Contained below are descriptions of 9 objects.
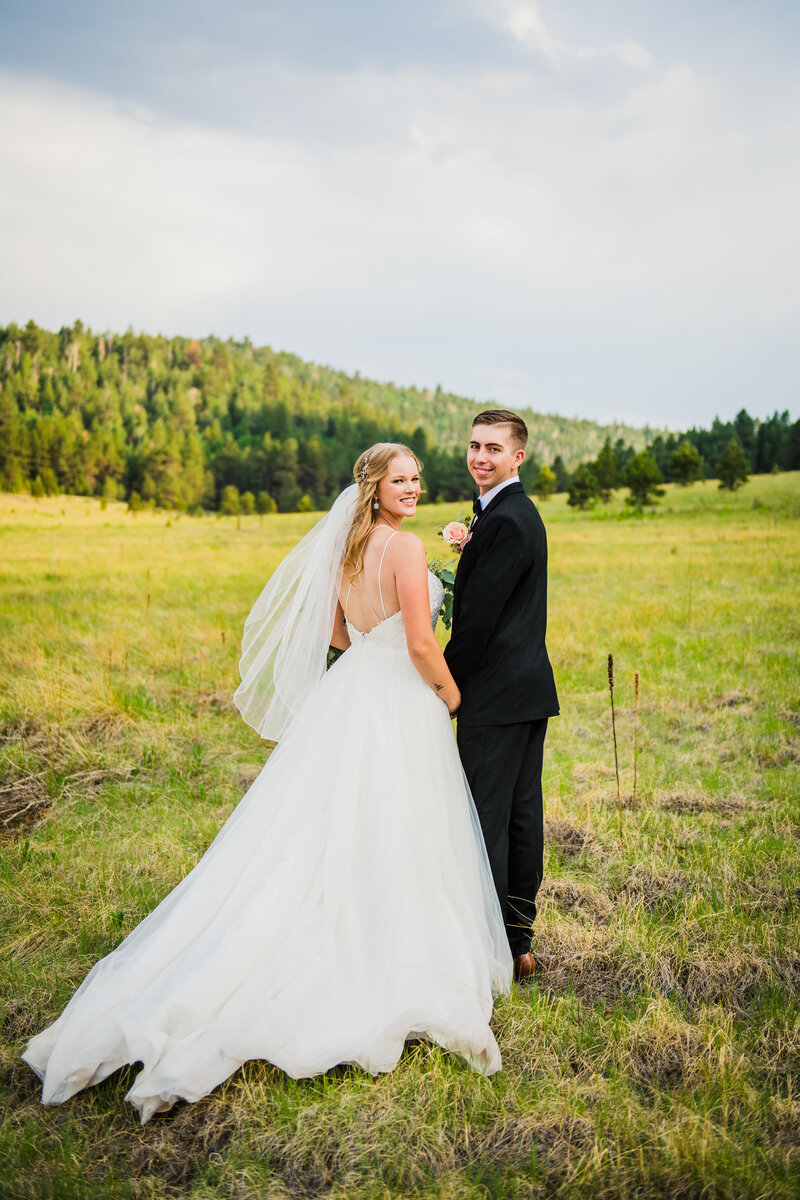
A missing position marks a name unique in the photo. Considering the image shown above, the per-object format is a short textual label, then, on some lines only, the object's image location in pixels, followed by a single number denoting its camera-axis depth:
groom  3.37
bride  2.88
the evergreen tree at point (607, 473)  55.19
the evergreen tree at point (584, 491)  50.19
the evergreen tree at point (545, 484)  62.47
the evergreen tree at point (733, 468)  50.59
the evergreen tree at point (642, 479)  45.81
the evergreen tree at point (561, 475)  82.06
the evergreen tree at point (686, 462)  55.09
